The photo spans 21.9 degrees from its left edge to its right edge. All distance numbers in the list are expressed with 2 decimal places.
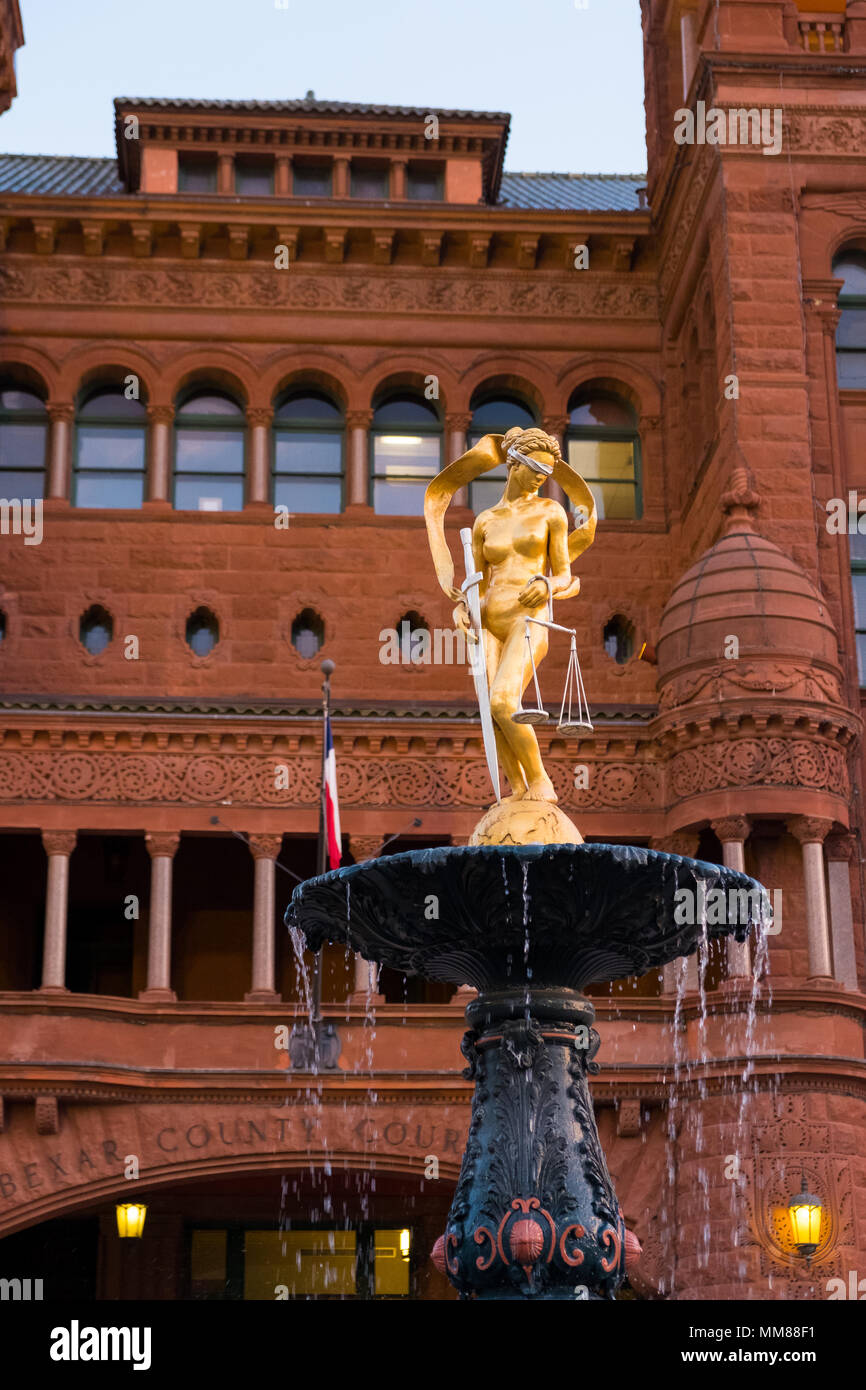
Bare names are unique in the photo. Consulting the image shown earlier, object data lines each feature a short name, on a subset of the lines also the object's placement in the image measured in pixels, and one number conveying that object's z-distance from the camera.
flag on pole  24.98
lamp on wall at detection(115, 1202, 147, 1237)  27.11
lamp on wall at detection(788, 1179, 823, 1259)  24.75
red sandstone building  26.69
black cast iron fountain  12.70
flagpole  25.66
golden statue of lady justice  14.11
